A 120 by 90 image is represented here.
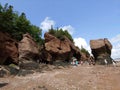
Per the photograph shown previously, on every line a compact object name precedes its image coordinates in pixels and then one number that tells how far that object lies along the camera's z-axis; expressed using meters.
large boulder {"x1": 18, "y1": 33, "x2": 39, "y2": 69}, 13.37
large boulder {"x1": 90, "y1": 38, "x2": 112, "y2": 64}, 16.02
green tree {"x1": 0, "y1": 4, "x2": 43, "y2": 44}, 13.39
